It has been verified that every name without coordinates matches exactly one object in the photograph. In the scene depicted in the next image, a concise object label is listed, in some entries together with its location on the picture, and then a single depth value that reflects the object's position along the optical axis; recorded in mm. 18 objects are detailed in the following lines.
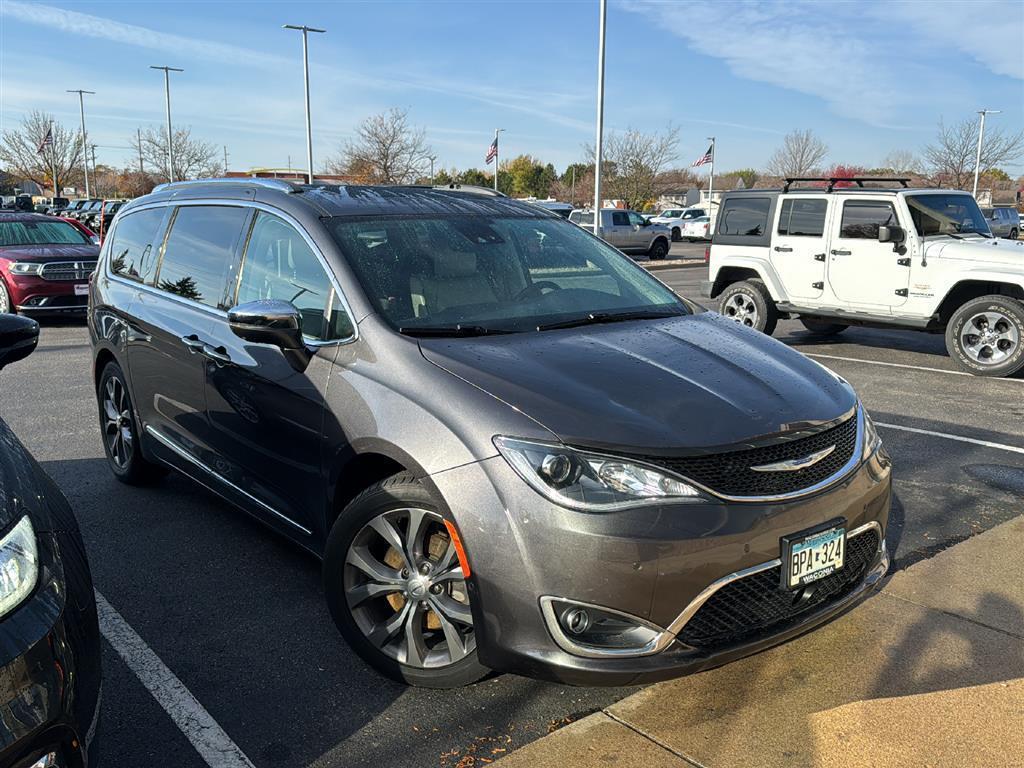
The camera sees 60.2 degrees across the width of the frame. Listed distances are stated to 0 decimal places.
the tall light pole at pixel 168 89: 42438
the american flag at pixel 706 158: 37862
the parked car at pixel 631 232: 28906
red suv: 12141
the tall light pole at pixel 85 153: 55794
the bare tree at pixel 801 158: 55656
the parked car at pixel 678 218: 41281
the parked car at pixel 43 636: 1850
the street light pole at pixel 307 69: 32844
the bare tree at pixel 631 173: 52062
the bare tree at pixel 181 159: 57759
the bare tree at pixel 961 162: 45344
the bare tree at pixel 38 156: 64056
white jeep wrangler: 9086
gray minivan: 2586
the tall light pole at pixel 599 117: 21066
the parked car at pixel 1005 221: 26341
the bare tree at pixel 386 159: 41000
